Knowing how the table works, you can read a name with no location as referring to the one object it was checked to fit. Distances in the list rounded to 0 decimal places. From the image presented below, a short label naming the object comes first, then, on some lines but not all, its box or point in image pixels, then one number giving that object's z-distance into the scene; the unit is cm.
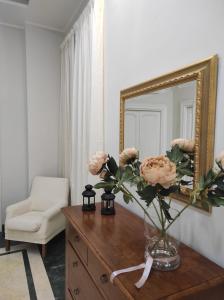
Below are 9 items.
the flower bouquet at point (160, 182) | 74
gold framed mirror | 99
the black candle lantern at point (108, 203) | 150
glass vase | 90
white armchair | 246
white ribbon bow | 80
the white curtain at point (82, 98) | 199
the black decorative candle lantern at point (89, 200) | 157
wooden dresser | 80
